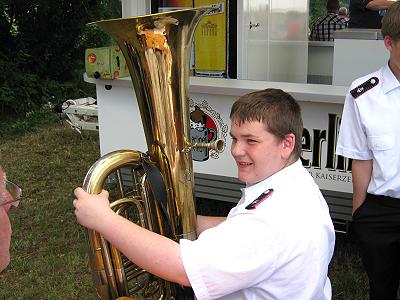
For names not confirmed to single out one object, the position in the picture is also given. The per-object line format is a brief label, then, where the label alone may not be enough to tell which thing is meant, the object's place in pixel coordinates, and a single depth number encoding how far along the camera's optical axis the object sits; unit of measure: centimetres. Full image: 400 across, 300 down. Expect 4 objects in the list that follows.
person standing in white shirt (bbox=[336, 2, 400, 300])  231
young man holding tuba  141
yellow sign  536
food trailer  365
